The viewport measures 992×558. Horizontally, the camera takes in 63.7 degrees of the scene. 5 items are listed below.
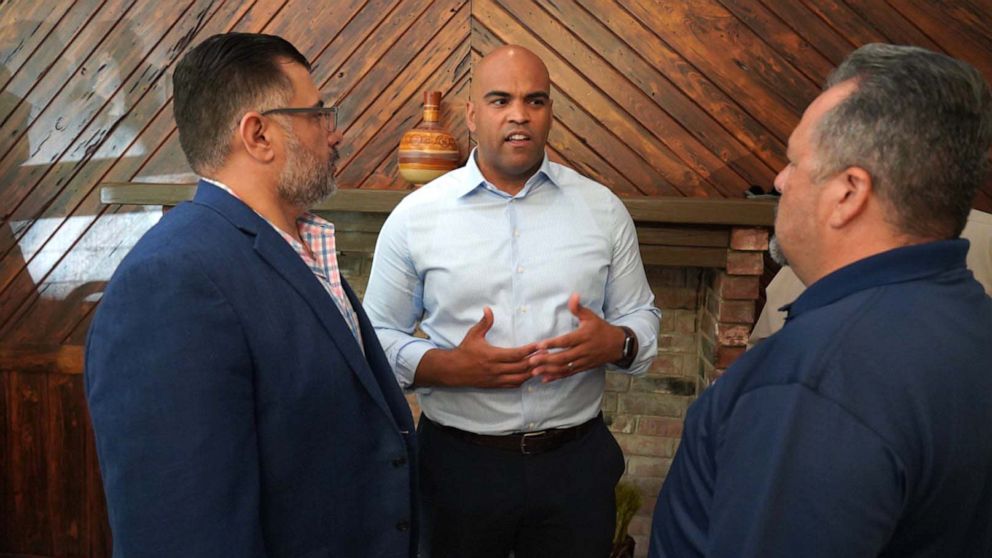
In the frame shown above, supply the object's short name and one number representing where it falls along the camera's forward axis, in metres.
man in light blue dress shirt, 1.95
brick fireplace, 2.75
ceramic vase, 2.83
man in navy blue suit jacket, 1.12
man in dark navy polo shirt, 0.84
